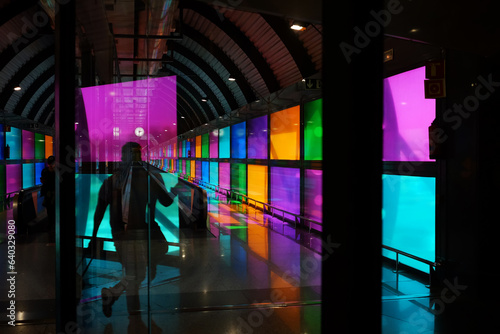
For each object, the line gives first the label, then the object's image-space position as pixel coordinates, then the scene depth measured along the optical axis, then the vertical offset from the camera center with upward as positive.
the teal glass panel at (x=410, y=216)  5.87 -0.89
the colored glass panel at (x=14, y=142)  14.62 +0.81
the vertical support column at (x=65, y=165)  2.25 -0.02
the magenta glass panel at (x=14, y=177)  14.90 -0.60
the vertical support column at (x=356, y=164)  1.38 -0.01
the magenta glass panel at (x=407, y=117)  6.12 +0.76
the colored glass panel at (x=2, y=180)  13.92 -0.65
